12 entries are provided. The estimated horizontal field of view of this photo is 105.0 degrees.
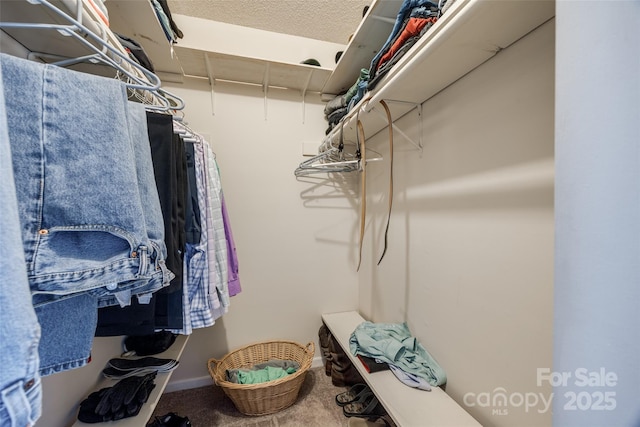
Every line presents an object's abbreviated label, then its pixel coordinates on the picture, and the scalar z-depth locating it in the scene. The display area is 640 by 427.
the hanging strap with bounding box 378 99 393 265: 1.06
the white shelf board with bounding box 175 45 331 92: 1.43
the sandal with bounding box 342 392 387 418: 1.30
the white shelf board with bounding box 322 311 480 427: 0.89
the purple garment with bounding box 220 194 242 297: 1.35
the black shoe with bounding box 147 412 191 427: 1.15
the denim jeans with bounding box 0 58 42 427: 0.25
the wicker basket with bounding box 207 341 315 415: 1.33
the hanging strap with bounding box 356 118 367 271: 1.08
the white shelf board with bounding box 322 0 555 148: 0.62
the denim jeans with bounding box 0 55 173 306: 0.37
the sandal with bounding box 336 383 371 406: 1.43
